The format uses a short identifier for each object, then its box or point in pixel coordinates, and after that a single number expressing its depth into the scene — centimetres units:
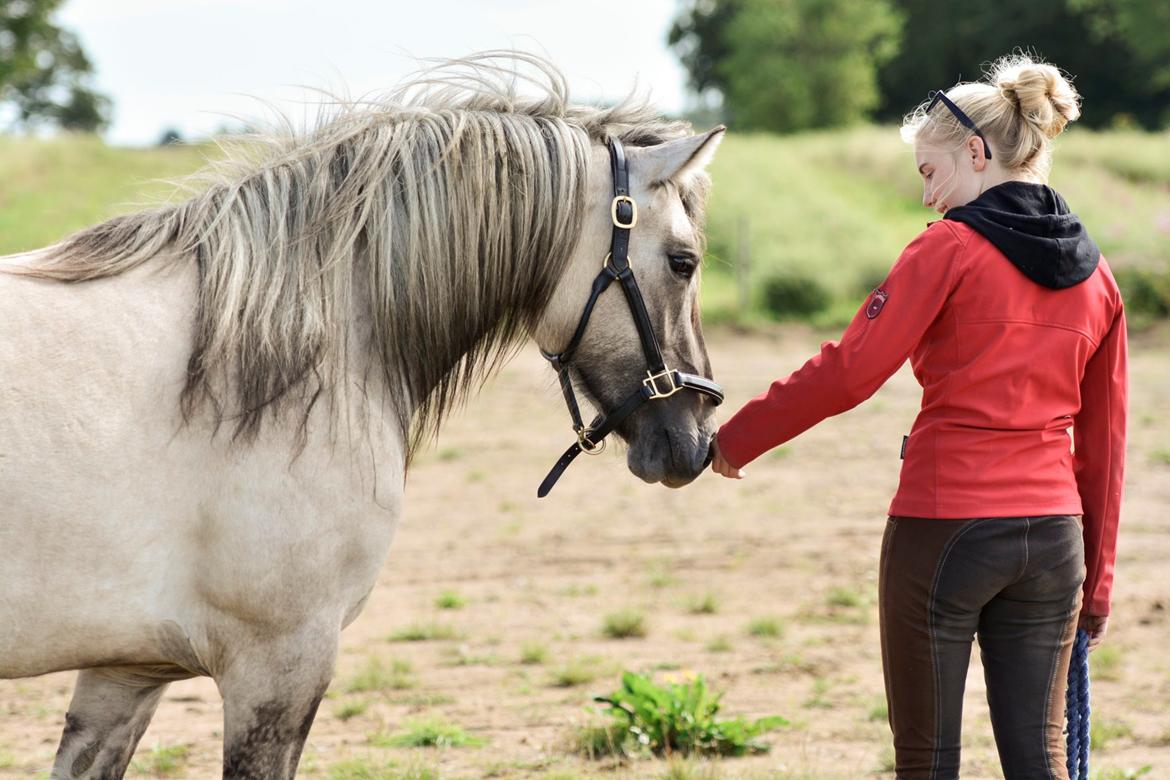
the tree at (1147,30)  7725
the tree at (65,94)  12056
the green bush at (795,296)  3612
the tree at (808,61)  9194
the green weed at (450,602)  1227
